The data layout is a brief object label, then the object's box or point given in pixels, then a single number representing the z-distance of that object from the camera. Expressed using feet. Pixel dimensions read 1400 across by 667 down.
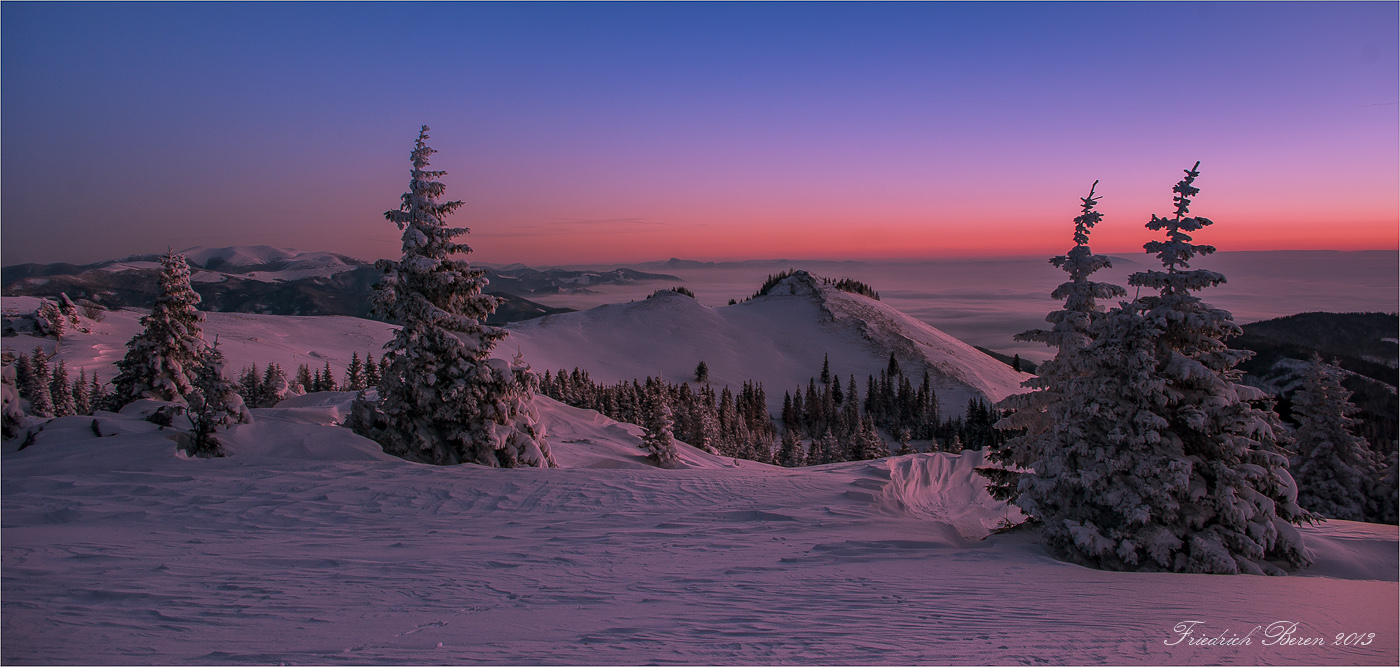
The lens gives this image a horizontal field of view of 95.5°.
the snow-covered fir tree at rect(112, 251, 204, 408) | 90.48
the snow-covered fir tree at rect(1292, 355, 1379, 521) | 92.89
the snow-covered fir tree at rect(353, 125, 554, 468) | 63.93
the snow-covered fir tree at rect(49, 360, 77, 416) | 154.45
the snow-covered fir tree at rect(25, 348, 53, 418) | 135.23
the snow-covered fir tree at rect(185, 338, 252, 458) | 54.65
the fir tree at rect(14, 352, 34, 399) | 152.05
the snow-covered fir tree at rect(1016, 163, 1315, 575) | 38.60
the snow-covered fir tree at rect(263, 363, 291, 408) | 117.84
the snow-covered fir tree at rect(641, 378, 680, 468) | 110.11
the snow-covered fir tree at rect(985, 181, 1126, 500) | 42.19
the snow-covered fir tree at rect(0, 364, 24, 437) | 54.60
